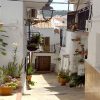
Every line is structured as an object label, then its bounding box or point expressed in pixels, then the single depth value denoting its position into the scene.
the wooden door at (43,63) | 31.10
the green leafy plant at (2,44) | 11.92
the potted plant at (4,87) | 10.26
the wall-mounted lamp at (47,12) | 13.30
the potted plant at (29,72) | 17.36
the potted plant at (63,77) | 19.63
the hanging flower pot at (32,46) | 15.91
